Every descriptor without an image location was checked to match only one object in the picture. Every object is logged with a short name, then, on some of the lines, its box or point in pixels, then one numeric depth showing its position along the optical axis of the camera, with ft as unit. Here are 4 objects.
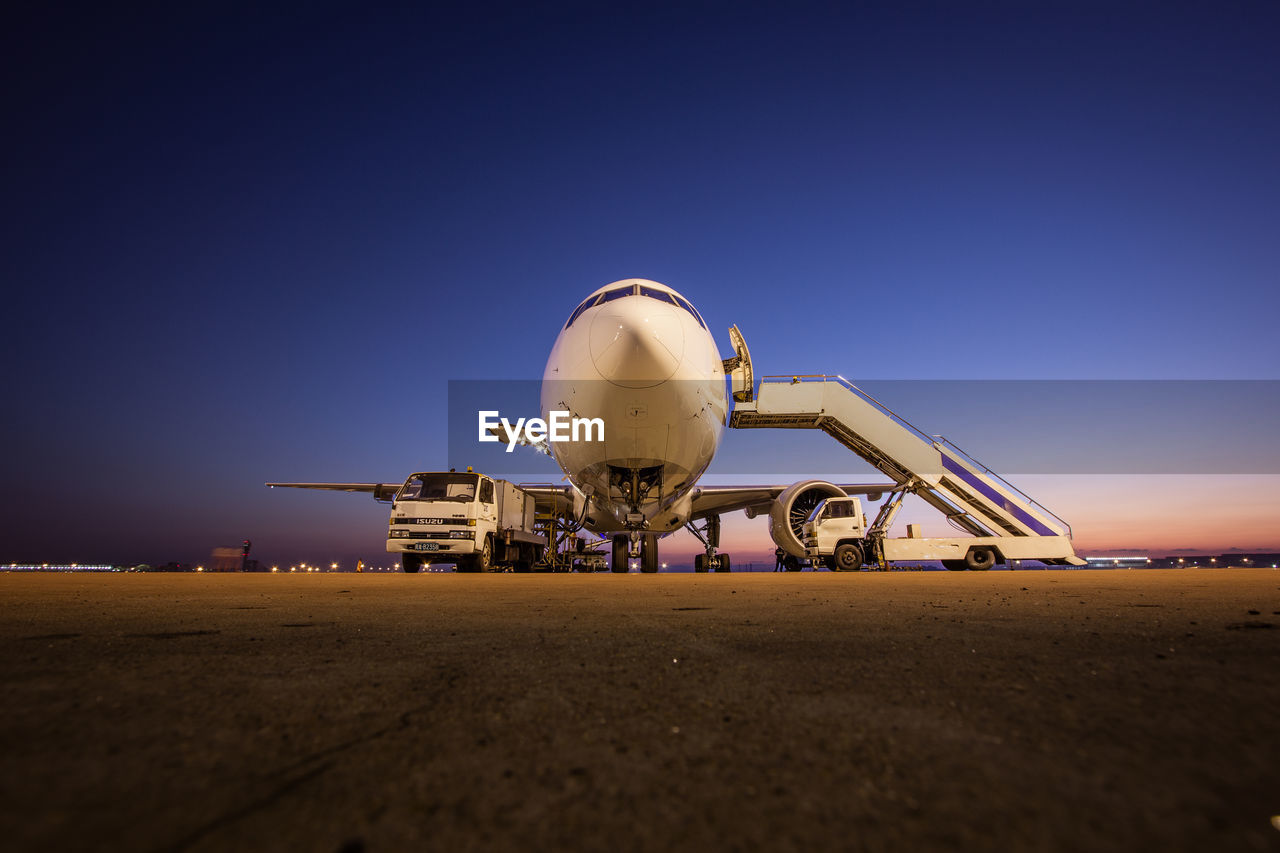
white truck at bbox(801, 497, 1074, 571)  41.09
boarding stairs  45.00
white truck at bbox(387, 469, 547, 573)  38.55
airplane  25.73
